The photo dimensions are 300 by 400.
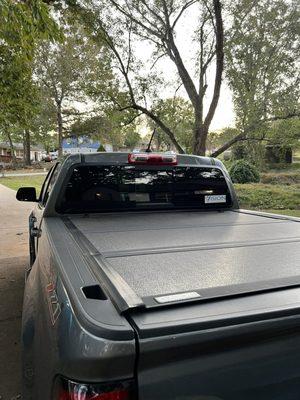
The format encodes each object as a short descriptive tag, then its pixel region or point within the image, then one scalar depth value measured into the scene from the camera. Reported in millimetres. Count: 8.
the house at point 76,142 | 37666
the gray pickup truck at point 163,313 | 1074
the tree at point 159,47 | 11359
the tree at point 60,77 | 31172
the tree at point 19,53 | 4254
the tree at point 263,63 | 11742
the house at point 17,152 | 62025
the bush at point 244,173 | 18484
